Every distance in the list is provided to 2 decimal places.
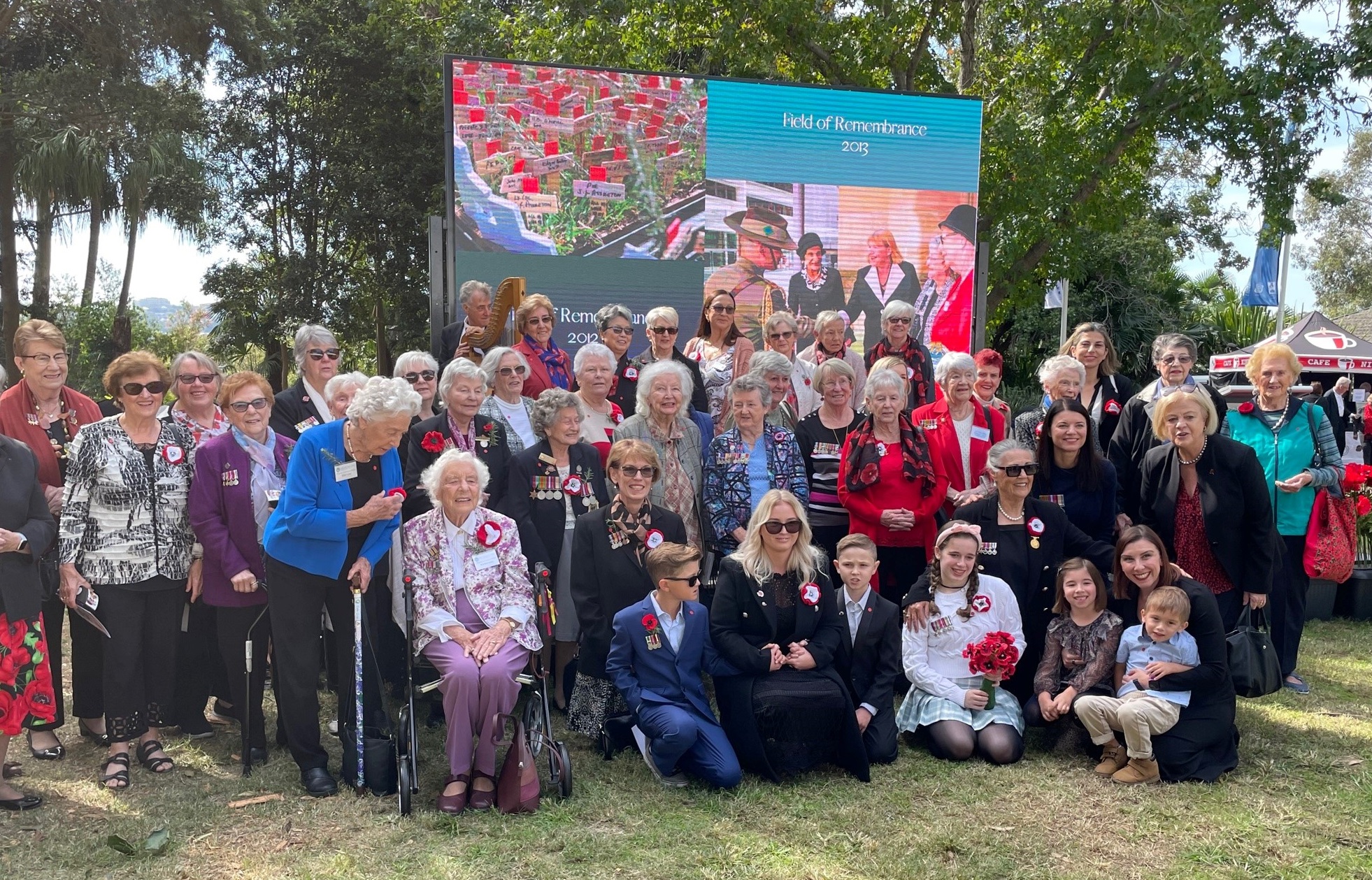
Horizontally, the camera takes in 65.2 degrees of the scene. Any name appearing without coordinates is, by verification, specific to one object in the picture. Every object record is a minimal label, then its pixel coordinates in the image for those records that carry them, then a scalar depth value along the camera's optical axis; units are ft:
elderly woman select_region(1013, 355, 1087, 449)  18.17
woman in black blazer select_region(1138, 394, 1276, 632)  16.81
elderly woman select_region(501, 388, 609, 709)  16.48
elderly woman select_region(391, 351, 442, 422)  17.87
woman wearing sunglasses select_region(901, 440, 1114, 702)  16.61
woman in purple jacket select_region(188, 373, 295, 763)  14.83
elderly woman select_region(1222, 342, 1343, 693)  19.02
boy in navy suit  14.28
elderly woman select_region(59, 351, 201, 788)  14.52
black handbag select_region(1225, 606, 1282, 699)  15.20
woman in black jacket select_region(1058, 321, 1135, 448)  19.35
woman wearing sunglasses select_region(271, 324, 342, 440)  17.79
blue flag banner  64.80
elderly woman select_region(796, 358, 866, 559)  18.28
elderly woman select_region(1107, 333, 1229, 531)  18.39
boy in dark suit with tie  15.42
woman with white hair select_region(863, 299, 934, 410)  20.66
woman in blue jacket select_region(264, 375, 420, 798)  13.65
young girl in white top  15.58
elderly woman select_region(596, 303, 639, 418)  19.89
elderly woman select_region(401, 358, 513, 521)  16.67
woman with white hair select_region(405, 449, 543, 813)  13.56
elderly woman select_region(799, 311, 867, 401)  20.76
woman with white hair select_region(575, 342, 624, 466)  18.07
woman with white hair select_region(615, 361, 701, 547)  17.16
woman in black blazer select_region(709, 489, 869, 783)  14.60
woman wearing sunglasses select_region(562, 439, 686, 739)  15.76
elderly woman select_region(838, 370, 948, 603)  17.39
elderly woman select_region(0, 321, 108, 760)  15.66
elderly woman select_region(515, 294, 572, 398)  20.27
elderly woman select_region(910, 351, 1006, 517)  18.44
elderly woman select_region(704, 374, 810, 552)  17.24
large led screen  26.32
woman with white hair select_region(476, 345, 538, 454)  17.92
